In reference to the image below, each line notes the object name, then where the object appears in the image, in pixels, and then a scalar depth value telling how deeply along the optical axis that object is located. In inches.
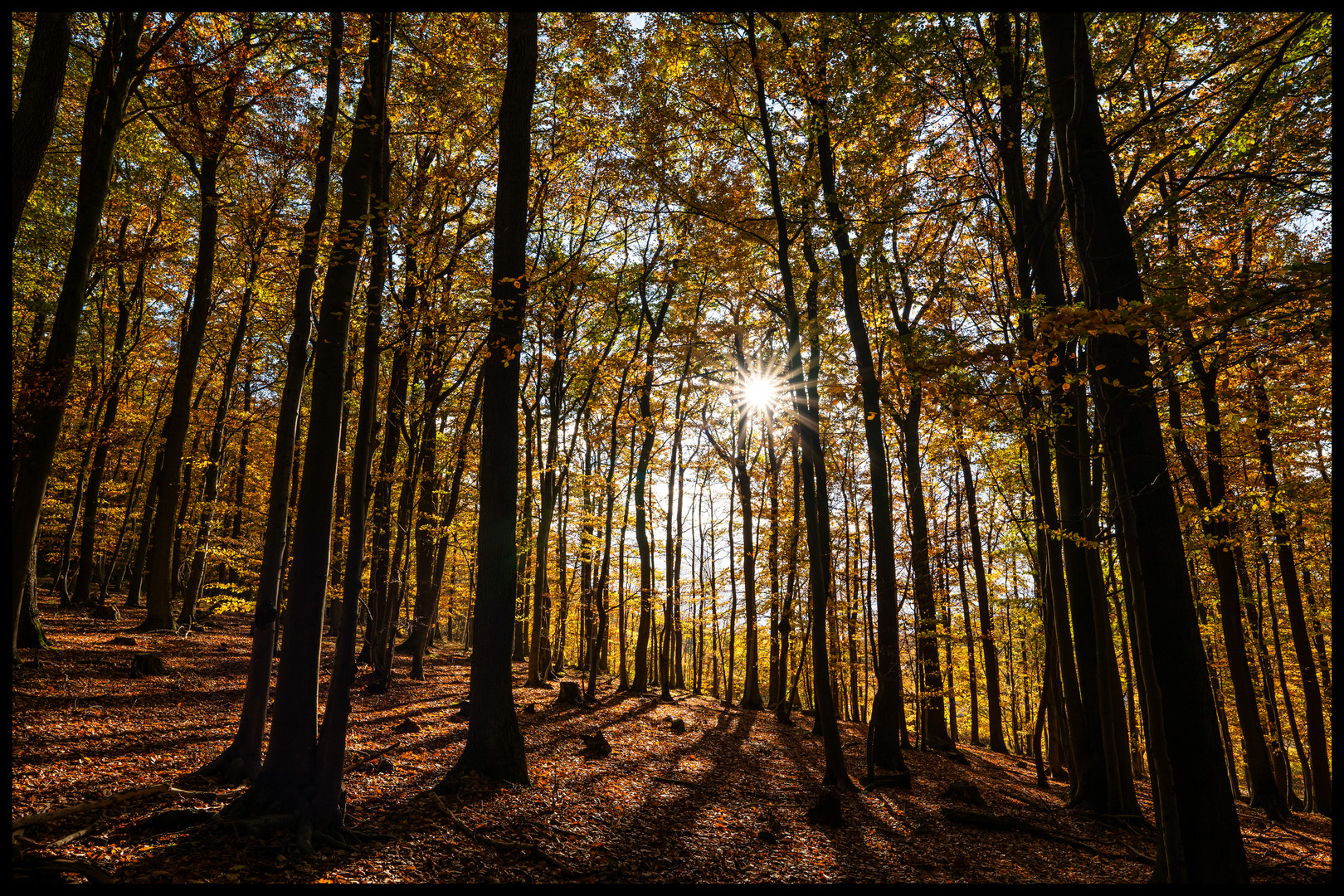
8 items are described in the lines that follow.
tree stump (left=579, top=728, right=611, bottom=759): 368.8
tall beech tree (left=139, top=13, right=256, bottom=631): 498.6
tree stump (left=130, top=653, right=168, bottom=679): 392.8
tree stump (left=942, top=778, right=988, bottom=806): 347.6
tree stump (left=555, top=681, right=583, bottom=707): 532.1
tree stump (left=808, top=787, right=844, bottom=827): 289.3
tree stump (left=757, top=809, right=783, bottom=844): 263.7
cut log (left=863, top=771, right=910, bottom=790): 371.9
